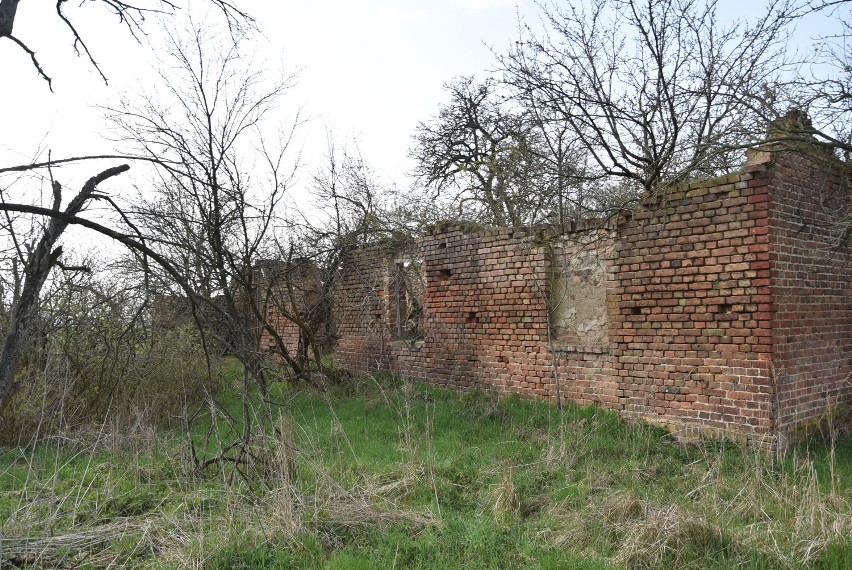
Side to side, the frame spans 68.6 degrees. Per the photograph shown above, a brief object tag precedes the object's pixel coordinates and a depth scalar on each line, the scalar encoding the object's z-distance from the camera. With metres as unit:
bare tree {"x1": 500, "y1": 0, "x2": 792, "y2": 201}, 8.55
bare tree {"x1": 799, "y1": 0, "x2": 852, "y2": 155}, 5.42
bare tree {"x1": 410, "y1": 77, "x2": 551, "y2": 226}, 12.38
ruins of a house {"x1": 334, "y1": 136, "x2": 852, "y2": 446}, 5.93
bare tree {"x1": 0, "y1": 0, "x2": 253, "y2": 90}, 2.99
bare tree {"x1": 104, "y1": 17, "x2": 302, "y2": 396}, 9.00
